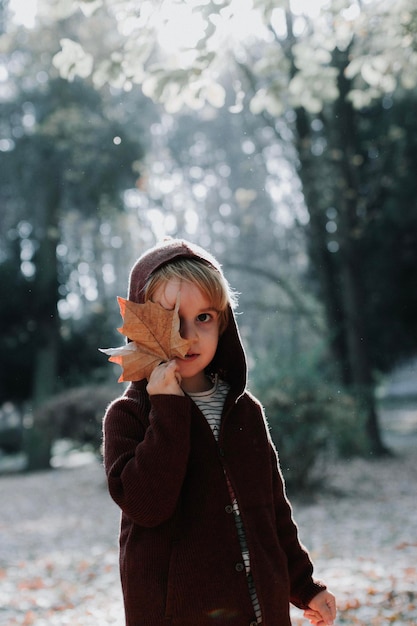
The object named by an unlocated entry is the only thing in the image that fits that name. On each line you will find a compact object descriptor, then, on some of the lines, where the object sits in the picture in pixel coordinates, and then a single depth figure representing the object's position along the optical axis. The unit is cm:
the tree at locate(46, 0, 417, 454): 350
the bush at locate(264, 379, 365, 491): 875
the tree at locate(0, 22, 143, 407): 1477
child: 175
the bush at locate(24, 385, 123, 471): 1194
